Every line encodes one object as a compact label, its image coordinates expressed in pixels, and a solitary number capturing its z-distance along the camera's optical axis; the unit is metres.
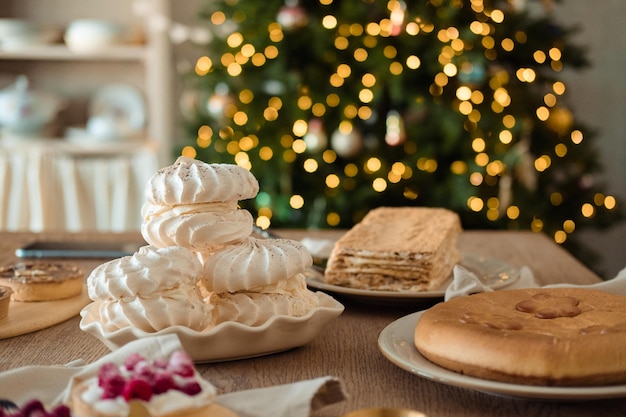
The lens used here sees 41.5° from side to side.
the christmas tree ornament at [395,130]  3.10
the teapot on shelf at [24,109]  3.53
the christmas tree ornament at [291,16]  3.03
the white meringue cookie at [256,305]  0.91
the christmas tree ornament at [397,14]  3.03
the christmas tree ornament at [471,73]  3.03
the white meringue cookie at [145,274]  0.84
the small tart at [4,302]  1.07
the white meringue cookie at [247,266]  0.89
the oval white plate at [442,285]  1.14
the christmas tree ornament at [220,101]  3.17
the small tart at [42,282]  1.19
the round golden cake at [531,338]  0.74
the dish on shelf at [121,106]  3.73
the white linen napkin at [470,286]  1.10
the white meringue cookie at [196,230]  0.92
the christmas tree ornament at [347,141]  3.02
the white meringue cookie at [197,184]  0.93
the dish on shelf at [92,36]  3.50
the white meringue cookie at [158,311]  0.86
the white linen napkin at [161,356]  0.71
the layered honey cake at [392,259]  1.19
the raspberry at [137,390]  0.63
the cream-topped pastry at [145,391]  0.63
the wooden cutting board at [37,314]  1.05
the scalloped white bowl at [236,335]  0.87
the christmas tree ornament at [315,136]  3.07
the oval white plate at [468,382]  0.72
